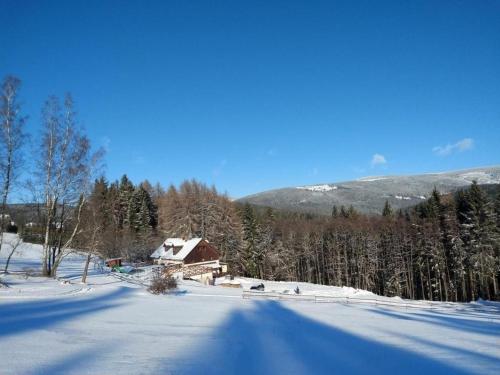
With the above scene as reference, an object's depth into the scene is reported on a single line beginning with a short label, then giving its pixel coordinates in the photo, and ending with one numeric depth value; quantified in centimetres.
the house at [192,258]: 5121
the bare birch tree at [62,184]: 2381
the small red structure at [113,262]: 5287
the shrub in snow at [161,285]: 2511
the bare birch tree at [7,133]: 1998
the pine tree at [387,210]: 7535
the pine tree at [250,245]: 6525
